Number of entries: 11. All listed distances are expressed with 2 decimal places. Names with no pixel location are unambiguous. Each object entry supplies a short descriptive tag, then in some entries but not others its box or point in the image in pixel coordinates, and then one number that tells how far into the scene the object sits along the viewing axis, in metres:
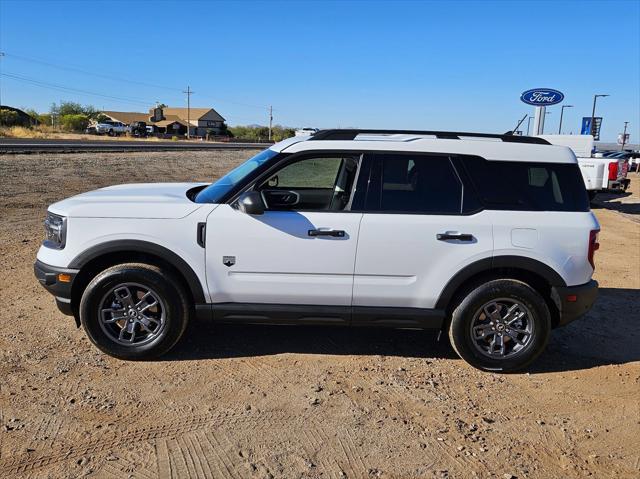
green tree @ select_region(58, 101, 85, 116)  112.71
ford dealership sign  17.72
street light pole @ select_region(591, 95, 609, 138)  42.61
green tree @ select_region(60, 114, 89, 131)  81.44
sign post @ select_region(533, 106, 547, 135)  17.62
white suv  4.32
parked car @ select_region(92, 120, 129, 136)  72.05
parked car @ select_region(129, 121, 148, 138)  74.44
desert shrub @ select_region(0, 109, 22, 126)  65.74
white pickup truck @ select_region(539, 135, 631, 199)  16.23
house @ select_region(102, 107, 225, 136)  111.38
